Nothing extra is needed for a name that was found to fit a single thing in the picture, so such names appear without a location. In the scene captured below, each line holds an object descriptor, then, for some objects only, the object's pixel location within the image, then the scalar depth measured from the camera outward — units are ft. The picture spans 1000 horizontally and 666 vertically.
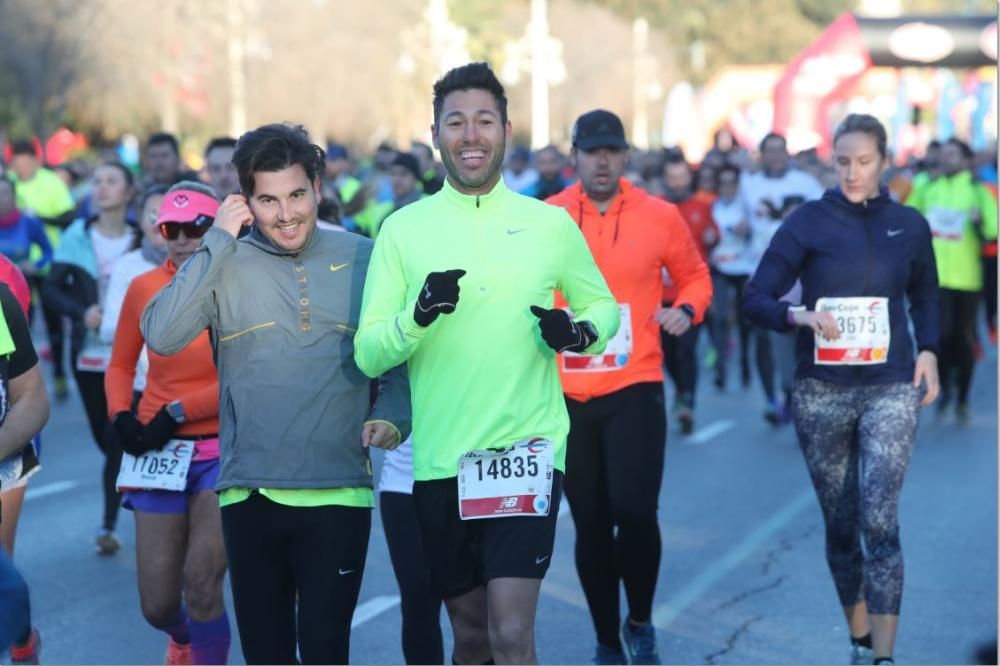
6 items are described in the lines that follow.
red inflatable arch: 150.67
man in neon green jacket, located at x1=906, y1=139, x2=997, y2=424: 72.16
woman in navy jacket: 33.92
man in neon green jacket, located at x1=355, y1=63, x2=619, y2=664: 25.77
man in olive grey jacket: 25.90
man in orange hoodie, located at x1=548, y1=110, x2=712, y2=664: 35.15
